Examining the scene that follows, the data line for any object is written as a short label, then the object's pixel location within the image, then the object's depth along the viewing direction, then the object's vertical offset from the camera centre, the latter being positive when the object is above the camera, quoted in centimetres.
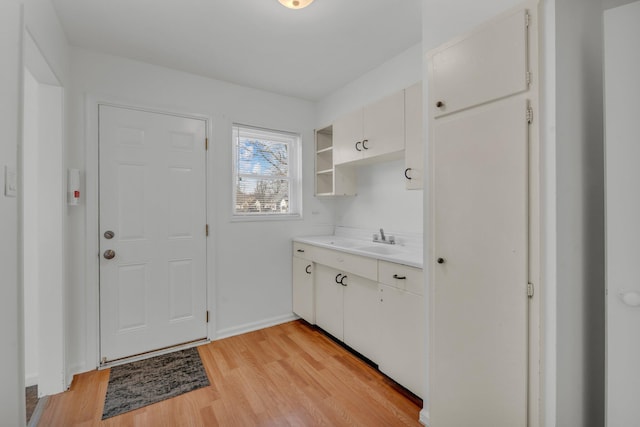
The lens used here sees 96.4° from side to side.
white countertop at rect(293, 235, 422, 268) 189 -31
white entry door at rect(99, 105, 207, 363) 231 -16
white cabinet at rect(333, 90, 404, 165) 223 +71
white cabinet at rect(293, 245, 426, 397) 180 -74
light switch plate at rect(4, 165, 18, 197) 108 +12
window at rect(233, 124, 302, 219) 298 +43
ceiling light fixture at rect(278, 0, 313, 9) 164 +121
